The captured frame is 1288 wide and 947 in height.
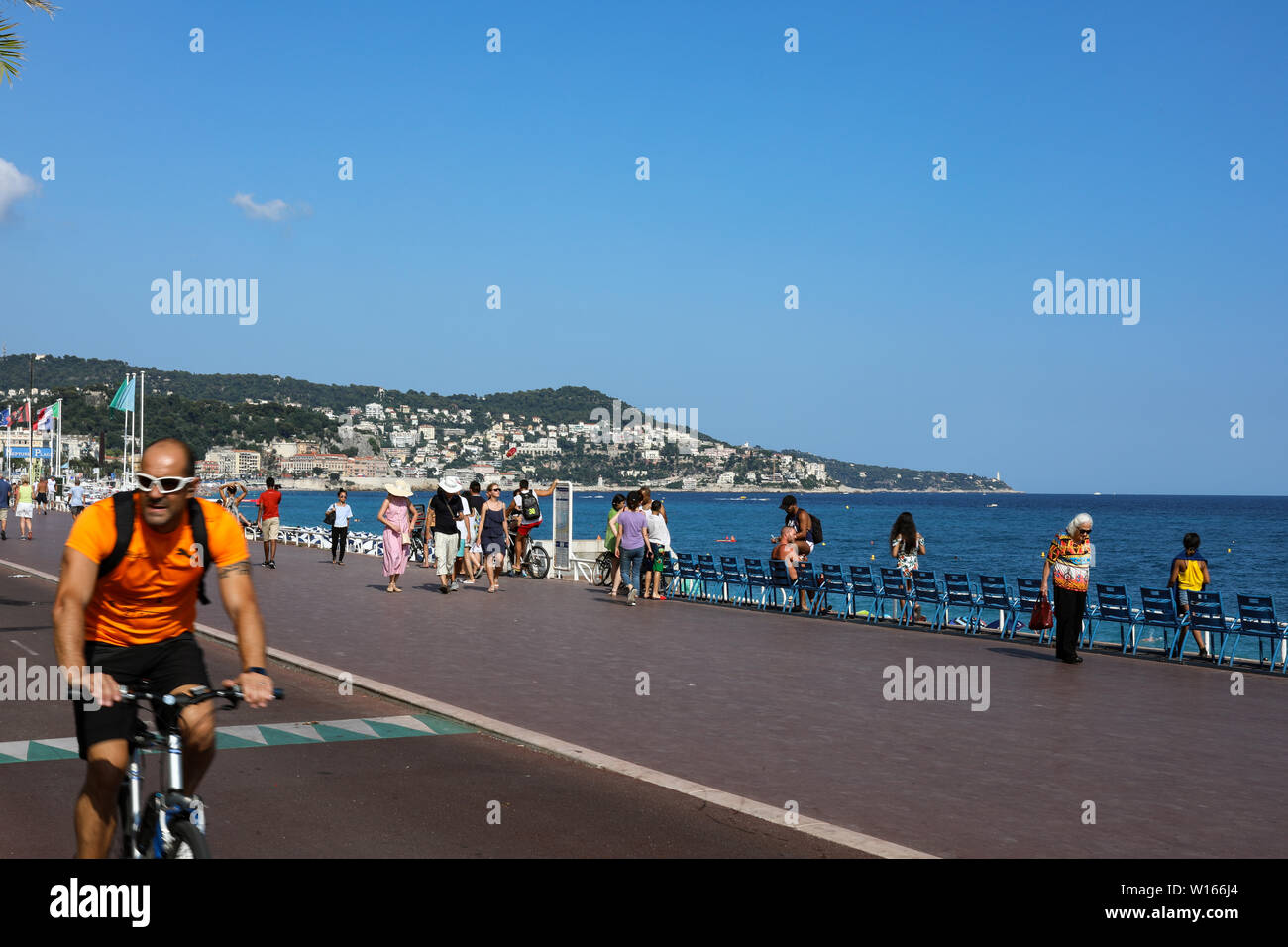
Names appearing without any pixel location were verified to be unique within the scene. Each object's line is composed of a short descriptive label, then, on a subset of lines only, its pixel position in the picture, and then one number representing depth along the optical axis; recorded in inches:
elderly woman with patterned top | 530.9
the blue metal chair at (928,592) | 692.7
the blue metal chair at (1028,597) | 653.8
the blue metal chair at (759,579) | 812.6
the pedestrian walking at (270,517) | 1059.3
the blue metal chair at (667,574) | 877.1
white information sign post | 989.2
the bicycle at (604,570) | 952.3
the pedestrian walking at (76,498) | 1631.4
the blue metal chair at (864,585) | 756.6
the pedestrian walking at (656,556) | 840.3
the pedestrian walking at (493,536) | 852.6
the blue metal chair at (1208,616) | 560.7
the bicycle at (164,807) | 157.5
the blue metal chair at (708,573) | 854.1
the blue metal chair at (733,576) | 836.6
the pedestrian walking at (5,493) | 1210.9
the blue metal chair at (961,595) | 682.2
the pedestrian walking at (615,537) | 823.1
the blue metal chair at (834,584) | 753.5
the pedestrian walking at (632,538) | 774.5
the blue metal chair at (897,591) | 714.2
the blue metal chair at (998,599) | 665.0
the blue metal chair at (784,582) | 788.0
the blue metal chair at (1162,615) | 580.1
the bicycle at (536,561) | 1010.1
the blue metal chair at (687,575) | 863.7
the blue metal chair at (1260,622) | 555.8
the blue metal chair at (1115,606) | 613.6
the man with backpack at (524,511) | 1022.4
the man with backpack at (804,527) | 804.0
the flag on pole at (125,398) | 2225.6
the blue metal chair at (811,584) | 770.8
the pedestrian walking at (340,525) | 1106.7
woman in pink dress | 799.7
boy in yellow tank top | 610.2
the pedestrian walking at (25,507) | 1375.5
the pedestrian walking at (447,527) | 799.1
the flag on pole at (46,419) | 2422.5
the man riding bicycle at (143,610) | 164.6
